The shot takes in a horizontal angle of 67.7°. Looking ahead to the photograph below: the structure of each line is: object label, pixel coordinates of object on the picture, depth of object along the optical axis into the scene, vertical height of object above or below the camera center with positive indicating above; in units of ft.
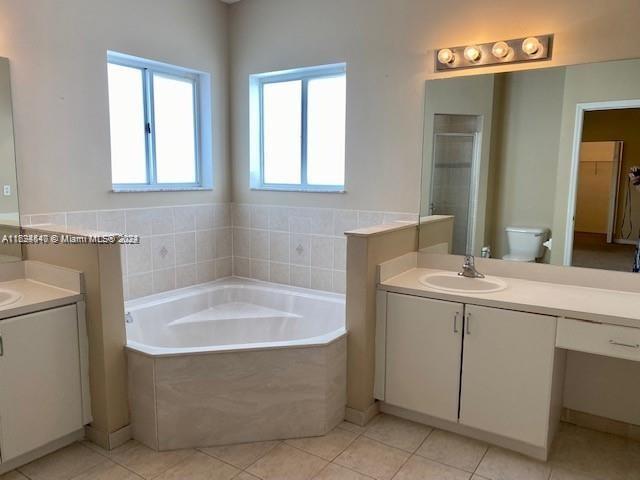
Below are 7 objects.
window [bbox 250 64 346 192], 11.26 +1.27
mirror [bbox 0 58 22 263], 7.98 +0.04
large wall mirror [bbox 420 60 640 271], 7.65 +0.38
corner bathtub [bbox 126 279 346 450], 7.24 -3.28
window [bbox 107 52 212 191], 10.25 +1.23
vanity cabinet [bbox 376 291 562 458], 6.91 -2.85
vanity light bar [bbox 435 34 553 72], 8.13 +2.32
